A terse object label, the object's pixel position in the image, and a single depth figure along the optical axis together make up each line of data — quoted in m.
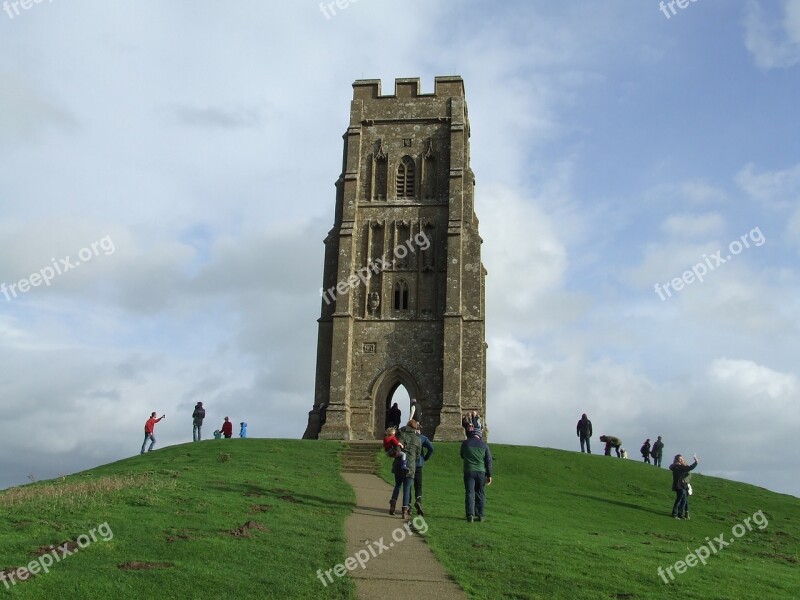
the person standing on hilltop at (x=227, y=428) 42.66
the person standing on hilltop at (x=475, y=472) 17.92
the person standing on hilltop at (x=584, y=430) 40.00
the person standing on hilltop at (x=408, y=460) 18.27
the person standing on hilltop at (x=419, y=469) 18.55
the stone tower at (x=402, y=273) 43.19
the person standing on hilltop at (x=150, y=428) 34.69
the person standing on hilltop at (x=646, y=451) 41.94
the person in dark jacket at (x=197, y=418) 38.66
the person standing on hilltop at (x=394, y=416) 41.53
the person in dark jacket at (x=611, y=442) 41.16
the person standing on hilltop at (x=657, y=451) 39.75
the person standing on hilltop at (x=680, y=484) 24.05
